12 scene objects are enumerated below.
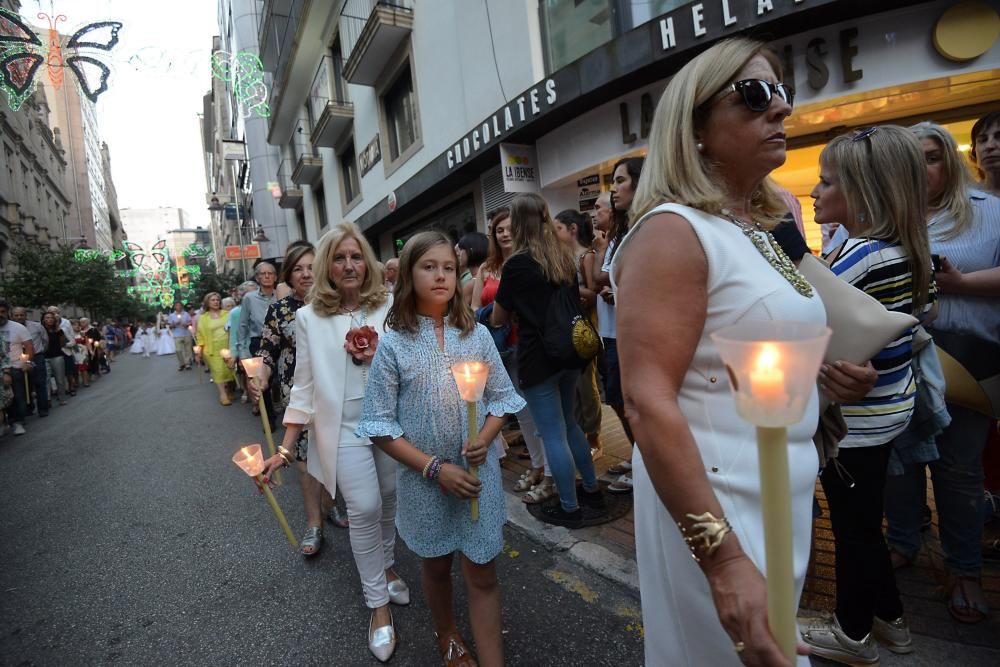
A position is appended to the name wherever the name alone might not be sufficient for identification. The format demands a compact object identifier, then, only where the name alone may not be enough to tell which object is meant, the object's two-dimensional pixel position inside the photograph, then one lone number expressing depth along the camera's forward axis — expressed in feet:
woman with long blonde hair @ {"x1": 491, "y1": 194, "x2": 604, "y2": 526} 10.63
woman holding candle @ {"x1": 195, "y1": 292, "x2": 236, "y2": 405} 31.04
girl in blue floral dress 6.61
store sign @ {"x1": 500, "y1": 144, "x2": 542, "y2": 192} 27.04
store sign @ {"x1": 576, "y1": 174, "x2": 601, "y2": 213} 24.81
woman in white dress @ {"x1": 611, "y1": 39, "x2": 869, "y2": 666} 3.17
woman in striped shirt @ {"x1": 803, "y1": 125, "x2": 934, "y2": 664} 5.85
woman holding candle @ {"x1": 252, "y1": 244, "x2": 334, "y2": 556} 11.93
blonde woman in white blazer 8.34
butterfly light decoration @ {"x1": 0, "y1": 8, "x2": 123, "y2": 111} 24.14
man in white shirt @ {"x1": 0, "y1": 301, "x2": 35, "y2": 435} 28.45
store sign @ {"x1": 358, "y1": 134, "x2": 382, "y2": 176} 45.29
